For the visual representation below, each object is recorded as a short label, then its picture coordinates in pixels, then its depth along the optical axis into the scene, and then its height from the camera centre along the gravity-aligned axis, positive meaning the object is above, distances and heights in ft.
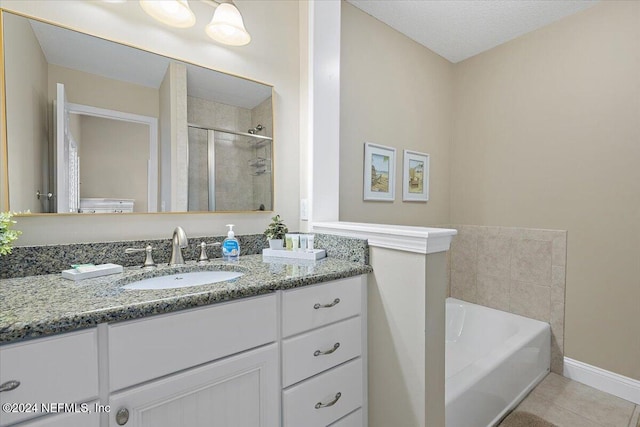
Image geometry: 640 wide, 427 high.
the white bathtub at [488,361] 4.84 -3.20
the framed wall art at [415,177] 8.31 +0.88
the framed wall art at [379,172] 7.38 +0.89
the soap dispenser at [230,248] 4.86 -0.69
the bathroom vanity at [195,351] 2.31 -1.43
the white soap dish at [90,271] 3.50 -0.81
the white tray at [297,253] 4.88 -0.80
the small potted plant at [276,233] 5.31 -0.49
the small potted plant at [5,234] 3.21 -0.34
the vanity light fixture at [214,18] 4.38 +2.92
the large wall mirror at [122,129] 3.73 +1.13
